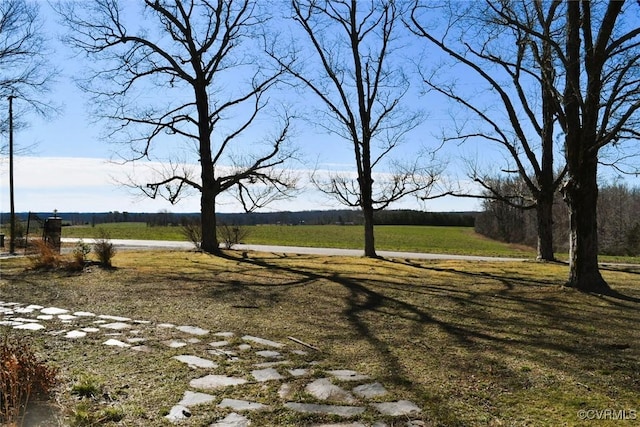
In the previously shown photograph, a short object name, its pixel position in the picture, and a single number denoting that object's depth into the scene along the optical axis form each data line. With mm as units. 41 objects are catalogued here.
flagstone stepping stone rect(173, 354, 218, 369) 4465
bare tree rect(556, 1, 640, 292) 8391
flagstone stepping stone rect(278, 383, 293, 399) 3729
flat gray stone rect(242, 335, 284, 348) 5305
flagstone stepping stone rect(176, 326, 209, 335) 5840
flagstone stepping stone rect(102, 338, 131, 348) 5125
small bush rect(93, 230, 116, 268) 12242
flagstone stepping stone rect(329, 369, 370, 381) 4133
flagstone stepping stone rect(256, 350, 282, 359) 4858
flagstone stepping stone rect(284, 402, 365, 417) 3361
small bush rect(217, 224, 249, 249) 21625
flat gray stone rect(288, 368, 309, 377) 4254
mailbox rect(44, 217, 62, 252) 15876
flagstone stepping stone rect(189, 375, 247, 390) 3921
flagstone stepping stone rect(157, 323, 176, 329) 6086
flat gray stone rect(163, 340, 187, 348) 5184
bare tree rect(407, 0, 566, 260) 13656
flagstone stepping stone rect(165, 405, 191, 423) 3229
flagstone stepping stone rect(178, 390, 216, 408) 3527
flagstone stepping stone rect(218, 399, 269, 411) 3443
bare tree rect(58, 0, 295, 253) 17062
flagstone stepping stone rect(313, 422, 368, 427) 3145
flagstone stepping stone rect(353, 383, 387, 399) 3727
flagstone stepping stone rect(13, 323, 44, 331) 5871
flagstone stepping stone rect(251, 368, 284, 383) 4145
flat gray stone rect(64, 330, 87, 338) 5504
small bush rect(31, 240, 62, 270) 12047
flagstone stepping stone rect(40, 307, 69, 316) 6855
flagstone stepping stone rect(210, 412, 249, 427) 3156
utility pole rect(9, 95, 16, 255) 19045
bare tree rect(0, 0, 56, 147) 17453
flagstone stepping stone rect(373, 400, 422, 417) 3360
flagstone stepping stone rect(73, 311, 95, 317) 6711
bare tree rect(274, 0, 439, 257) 17719
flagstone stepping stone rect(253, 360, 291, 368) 4508
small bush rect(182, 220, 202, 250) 19906
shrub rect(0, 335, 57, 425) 3014
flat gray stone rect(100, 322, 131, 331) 5994
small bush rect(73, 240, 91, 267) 11633
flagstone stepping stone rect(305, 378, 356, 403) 3660
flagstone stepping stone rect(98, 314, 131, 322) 6445
